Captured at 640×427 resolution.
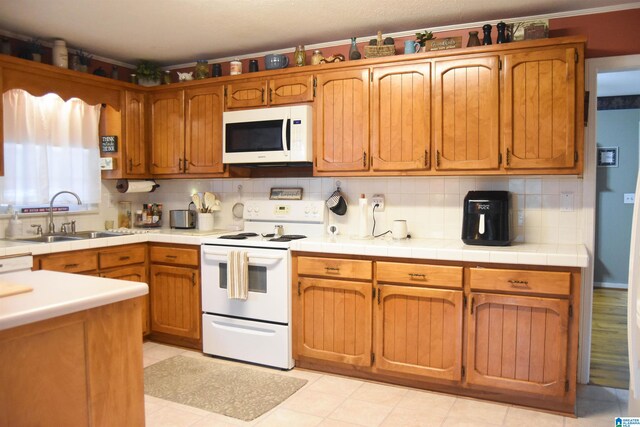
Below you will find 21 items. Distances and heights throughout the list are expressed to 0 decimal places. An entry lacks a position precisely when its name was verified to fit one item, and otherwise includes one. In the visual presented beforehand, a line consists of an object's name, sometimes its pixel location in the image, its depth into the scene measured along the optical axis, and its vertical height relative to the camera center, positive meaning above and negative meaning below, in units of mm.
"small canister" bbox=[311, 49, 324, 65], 3605 +1023
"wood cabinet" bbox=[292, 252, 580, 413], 2682 -809
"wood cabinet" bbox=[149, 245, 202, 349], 3715 -811
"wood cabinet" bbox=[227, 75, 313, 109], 3551 +776
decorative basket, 3314 +993
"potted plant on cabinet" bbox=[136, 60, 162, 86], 4230 +1060
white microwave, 3492 +436
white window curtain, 3598 +359
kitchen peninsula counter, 1378 -504
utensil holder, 4113 -239
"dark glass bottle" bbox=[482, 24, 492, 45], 3072 +1021
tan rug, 2811 -1239
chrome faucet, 3689 -147
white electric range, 3328 -718
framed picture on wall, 6004 +448
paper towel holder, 4277 +75
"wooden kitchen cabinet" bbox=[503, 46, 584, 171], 2816 +504
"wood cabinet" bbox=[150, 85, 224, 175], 3928 +527
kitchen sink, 3590 -334
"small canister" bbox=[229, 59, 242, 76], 3885 +1013
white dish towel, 3361 -573
